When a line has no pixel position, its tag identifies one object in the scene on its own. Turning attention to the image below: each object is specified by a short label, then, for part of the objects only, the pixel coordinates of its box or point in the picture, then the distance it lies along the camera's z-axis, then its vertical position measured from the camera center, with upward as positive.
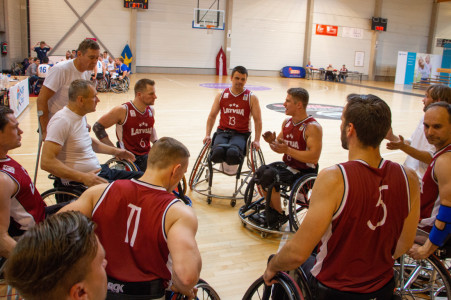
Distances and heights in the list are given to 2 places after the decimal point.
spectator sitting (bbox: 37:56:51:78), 11.33 -0.08
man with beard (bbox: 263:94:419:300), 1.53 -0.52
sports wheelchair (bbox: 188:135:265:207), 4.30 -1.11
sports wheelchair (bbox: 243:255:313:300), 1.67 -0.89
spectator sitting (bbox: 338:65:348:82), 21.38 +0.45
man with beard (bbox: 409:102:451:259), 2.13 -0.57
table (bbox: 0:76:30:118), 7.46 -0.58
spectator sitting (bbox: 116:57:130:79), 12.77 +0.06
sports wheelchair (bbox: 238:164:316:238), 3.44 -1.18
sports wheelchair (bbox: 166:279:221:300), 1.76 -0.99
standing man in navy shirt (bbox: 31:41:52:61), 15.45 +0.67
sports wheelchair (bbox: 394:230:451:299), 2.21 -1.19
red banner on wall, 22.11 +2.82
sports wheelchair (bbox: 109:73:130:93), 12.77 -0.41
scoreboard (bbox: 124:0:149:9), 18.00 +3.05
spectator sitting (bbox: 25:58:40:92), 11.71 -0.16
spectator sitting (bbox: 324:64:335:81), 21.64 +0.40
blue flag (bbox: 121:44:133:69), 18.22 +0.74
